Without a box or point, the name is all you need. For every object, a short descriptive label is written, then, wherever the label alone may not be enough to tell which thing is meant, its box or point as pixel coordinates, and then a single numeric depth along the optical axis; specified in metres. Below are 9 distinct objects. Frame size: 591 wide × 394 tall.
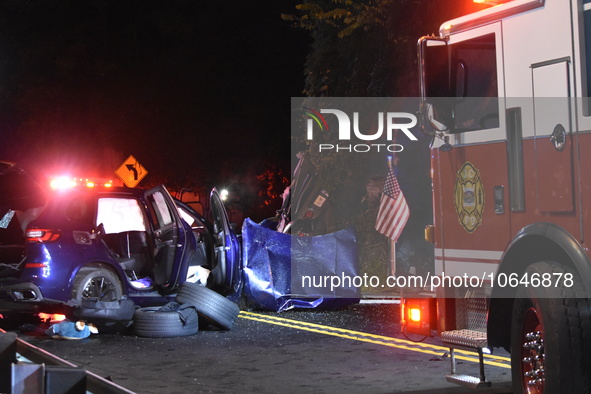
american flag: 12.52
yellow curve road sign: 21.30
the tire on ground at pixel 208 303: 11.35
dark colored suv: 11.02
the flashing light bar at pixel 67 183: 11.57
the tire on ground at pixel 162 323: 11.05
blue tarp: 13.17
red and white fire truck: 5.70
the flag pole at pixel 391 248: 11.82
